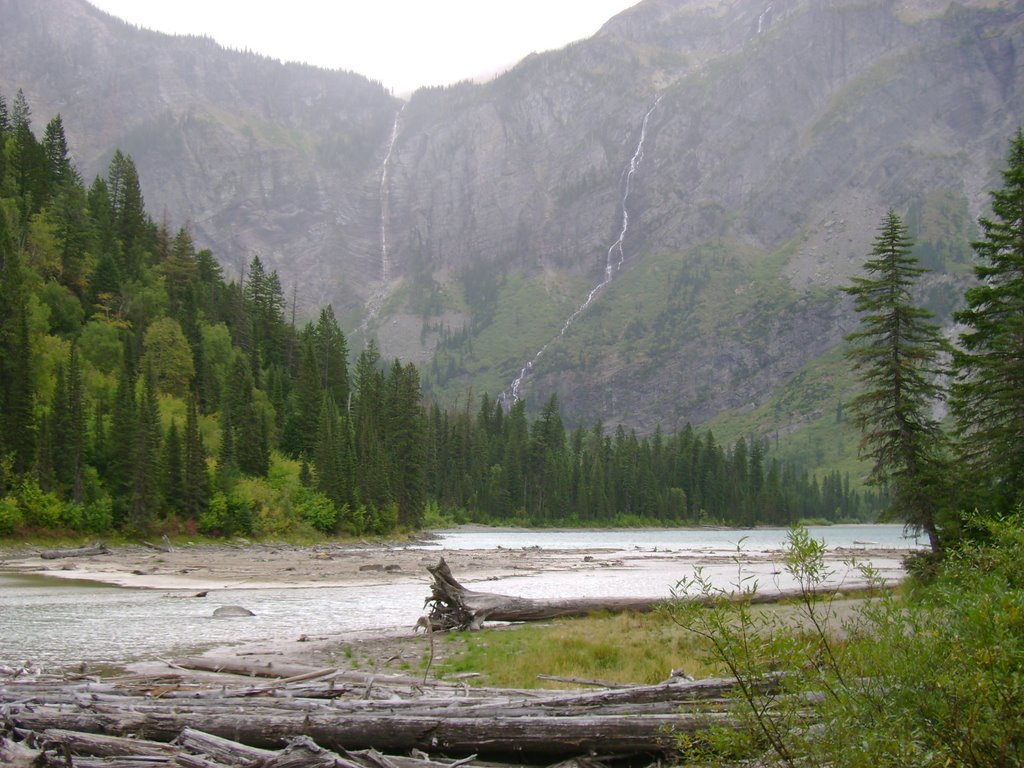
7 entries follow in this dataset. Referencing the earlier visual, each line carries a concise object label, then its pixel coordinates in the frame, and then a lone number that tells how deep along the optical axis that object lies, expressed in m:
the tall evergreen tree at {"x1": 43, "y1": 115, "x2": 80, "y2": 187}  104.02
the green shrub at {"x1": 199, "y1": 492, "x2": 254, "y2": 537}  72.06
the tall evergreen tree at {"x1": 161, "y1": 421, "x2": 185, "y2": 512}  70.56
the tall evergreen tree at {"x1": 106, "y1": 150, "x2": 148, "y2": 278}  99.81
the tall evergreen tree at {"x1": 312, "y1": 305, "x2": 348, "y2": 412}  122.38
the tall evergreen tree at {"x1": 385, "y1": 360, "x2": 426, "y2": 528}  105.06
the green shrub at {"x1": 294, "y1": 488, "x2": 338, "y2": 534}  83.44
